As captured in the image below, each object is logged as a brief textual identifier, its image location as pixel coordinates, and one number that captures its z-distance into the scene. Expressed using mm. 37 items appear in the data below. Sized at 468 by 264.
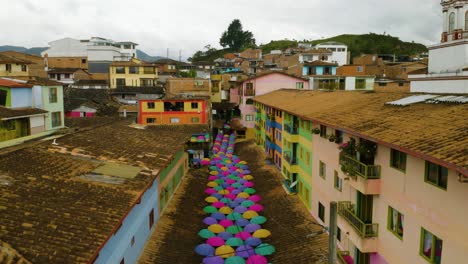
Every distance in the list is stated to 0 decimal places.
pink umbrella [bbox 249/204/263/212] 33719
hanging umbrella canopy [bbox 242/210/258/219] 32188
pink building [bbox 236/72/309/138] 67562
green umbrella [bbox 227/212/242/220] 32112
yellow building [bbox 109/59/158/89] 85812
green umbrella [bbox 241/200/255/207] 34856
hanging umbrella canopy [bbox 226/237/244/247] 27041
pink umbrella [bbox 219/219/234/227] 30688
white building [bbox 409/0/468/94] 27438
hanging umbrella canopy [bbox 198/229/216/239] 27844
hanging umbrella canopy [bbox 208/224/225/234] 29016
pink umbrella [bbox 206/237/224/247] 26797
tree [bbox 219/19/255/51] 171250
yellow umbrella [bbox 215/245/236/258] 25408
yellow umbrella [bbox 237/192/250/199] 37312
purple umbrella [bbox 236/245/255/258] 25534
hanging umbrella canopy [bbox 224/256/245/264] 24133
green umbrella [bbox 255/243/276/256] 25656
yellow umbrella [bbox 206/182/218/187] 40362
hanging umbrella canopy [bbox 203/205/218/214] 32938
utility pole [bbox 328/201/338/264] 12664
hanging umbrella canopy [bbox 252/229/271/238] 28453
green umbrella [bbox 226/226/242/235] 29391
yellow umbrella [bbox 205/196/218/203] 35594
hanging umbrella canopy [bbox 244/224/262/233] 29450
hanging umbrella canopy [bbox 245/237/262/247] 27109
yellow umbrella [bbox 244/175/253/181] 44094
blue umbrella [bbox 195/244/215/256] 25191
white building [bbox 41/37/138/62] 106938
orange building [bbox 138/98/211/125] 55844
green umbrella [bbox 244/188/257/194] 39125
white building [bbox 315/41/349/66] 107919
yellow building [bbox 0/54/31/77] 46062
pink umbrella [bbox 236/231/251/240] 28420
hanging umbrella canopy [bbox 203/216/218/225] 30406
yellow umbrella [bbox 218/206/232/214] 33188
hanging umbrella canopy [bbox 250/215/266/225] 30662
